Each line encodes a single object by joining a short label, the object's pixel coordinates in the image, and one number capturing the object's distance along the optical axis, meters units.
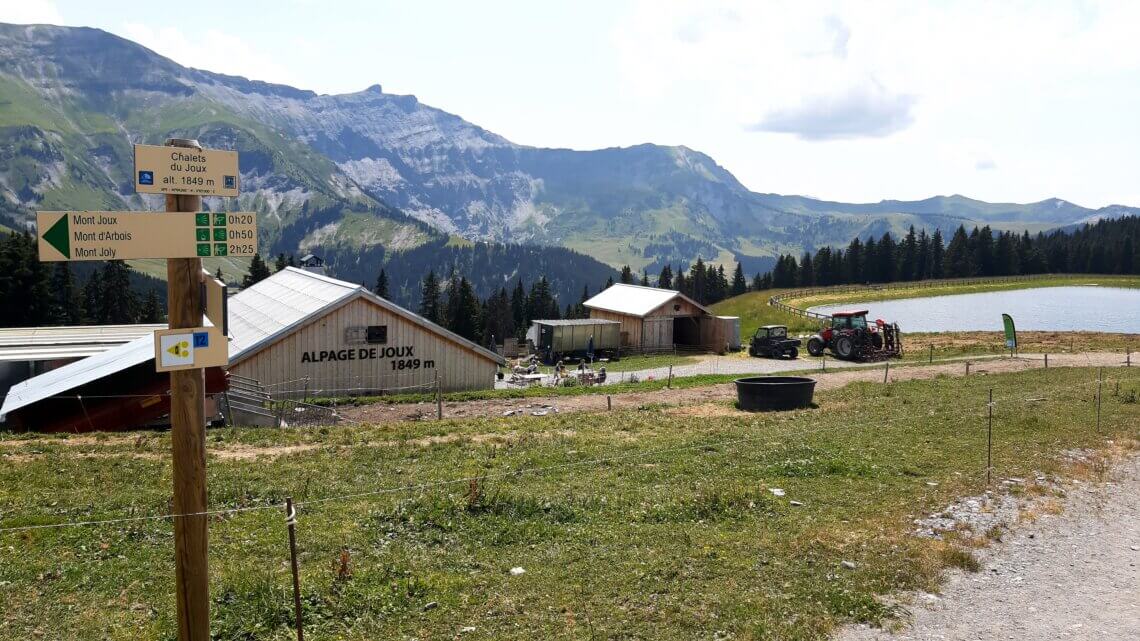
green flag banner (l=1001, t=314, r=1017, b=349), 44.94
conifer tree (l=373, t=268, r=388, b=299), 112.94
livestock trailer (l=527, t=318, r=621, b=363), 57.59
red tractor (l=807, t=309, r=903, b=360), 50.16
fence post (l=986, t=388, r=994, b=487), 15.83
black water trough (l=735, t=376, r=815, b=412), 26.64
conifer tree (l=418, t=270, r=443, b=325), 121.31
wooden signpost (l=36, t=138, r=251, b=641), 6.60
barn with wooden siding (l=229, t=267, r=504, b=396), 33.69
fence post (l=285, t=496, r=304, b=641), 7.95
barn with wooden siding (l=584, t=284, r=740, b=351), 62.16
